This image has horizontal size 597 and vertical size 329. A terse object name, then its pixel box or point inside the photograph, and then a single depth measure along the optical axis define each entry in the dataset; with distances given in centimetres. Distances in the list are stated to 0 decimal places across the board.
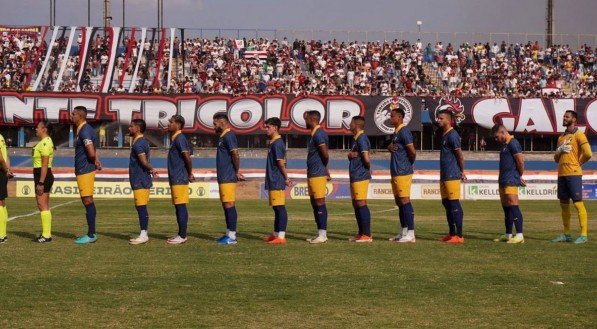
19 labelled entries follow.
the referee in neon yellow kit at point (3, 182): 1669
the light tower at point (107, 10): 6025
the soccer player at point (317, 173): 1755
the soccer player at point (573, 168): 1783
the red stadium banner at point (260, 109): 4888
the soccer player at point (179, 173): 1716
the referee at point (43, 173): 1697
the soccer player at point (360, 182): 1764
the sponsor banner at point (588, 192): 3988
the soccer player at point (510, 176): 1781
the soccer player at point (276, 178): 1738
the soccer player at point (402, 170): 1755
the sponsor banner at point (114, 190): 3703
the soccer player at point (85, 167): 1716
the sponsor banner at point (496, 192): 3872
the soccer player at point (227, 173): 1727
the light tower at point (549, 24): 6073
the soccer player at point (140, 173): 1728
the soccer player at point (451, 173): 1767
